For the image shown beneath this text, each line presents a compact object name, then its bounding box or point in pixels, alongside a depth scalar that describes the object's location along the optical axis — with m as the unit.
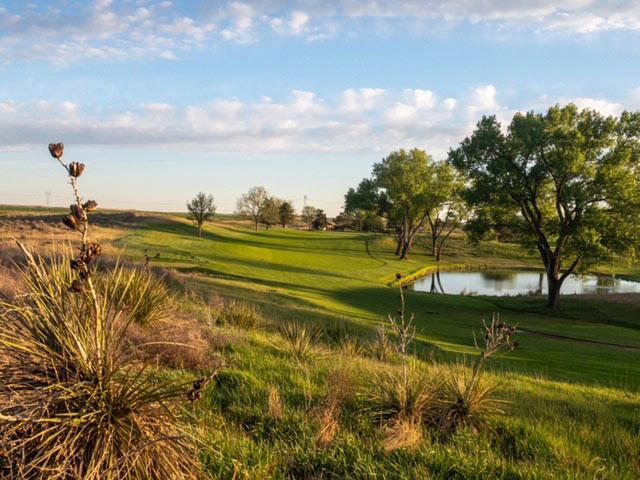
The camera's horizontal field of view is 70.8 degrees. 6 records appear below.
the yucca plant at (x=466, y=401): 5.13
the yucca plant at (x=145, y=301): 8.30
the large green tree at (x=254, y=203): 98.00
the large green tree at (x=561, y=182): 25.98
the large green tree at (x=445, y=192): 60.25
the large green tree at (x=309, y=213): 134.00
